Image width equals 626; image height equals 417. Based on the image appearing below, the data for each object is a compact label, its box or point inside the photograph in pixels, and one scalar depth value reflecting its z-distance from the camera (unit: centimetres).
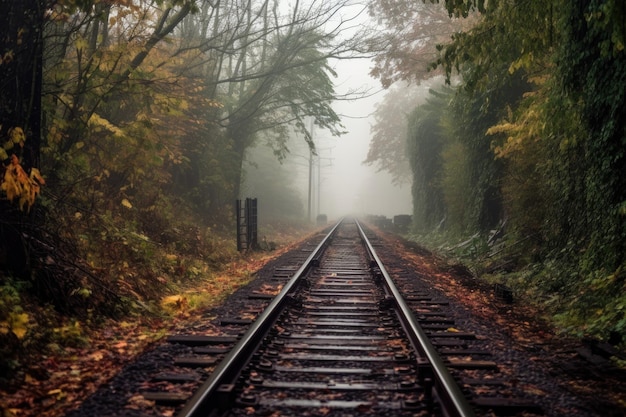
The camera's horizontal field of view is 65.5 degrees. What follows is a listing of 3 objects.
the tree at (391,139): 3612
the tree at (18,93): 536
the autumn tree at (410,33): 1880
